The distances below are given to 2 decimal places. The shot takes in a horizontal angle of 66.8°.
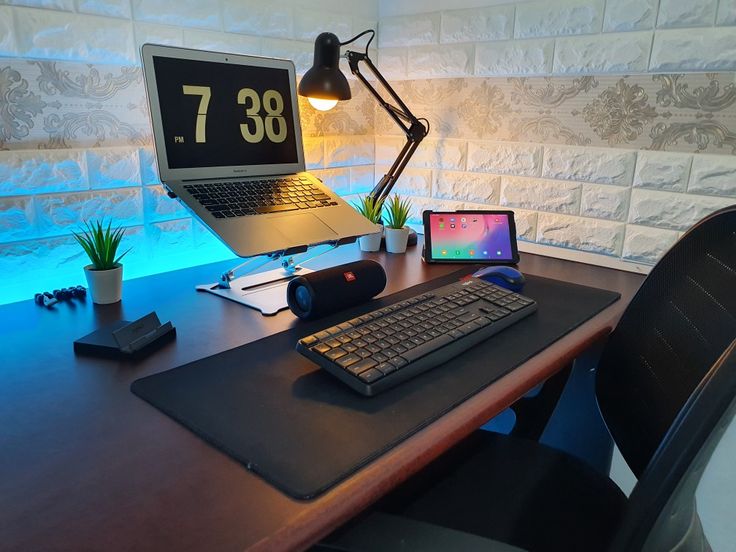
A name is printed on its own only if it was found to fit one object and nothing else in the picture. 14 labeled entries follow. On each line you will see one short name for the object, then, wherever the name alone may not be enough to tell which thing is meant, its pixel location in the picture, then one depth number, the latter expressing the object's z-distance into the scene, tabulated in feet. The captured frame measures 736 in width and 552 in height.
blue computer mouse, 3.66
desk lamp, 4.30
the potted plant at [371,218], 4.79
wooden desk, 1.56
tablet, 4.39
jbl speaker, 3.11
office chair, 1.73
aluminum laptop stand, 3.45
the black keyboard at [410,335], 2.35
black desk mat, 1.86
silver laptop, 3.59
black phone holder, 2.66
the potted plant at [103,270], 3.39
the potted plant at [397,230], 4.72
